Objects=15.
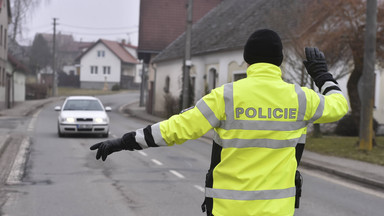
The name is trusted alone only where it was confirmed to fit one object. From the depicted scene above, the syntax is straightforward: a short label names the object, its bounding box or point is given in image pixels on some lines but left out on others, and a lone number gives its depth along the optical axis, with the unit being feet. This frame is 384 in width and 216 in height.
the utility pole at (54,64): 190.29
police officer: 9.88
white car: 58.75
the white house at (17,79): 131.34
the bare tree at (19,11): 161.89
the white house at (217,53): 81.47
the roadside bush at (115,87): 249.75
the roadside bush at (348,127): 63.82
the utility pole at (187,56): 80.33
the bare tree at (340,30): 49.60
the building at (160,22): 133.18
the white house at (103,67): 283.59
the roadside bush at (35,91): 183.62
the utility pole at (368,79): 44.93
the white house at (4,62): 116.82
